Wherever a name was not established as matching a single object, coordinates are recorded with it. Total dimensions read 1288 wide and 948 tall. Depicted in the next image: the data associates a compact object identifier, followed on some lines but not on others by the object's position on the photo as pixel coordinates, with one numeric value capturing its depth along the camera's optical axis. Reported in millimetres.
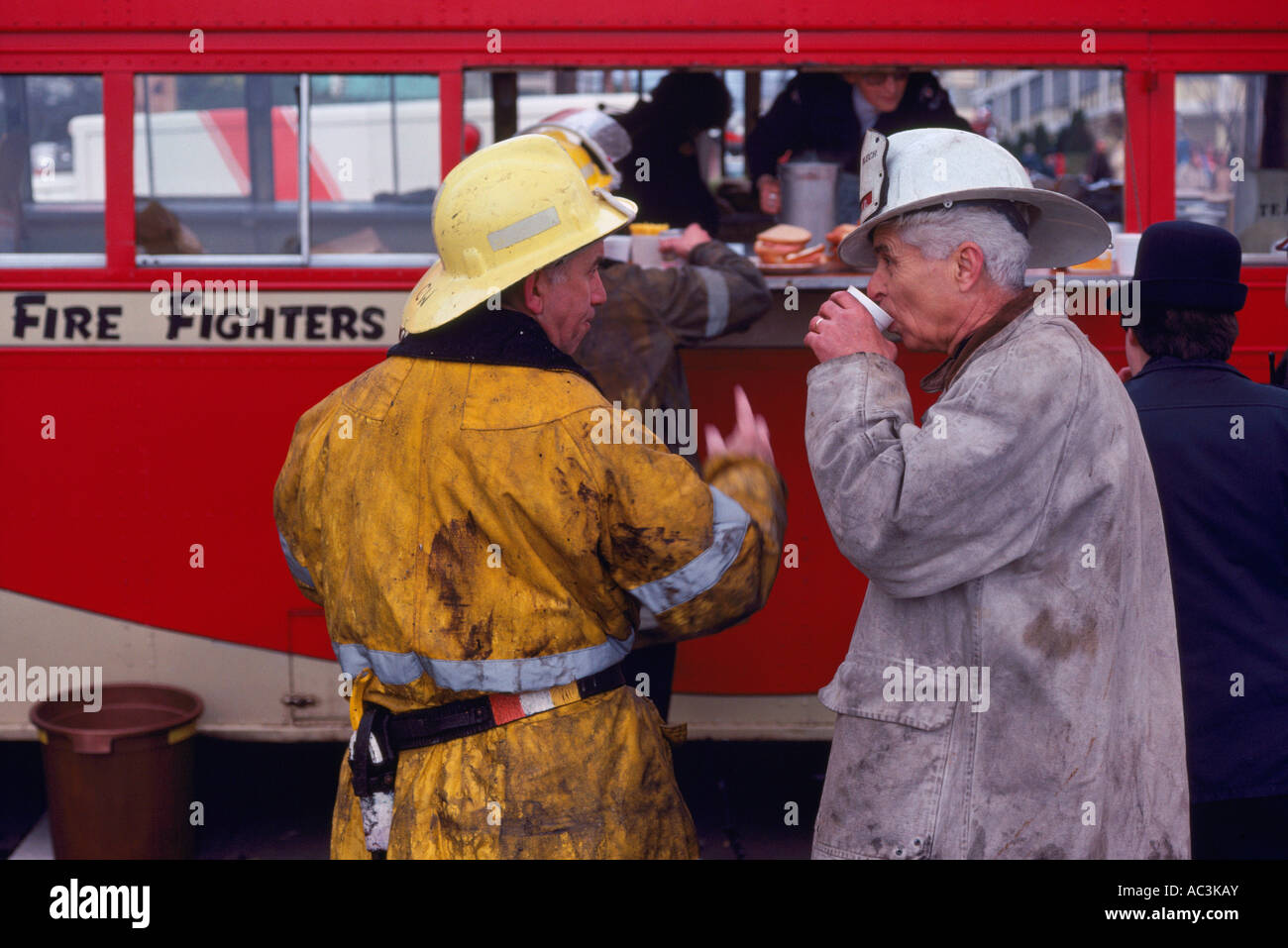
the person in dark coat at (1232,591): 2408
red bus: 3766
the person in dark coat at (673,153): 4672
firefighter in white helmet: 1786
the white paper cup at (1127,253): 3709
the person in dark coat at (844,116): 4180
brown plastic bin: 3895
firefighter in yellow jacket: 1968
